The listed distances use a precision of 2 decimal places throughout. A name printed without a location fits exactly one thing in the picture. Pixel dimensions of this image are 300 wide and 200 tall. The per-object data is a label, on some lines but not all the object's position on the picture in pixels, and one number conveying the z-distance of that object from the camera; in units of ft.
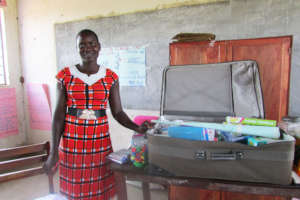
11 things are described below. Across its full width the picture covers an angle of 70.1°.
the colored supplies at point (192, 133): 2.39
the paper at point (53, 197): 3.57
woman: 4.00
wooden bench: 4.32
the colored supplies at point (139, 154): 2.85
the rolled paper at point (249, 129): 2.35
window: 10.81
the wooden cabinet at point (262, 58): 5.30
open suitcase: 2.22
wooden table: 2.24
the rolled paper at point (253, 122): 2.51
